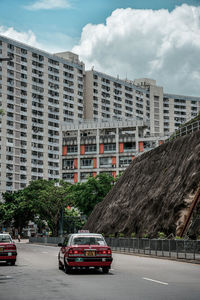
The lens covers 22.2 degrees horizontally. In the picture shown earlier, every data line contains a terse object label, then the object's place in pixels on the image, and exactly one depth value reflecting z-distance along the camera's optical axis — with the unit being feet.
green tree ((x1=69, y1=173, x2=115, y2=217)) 239.09
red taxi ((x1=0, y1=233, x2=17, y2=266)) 76.54
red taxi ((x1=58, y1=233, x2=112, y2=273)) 59.67
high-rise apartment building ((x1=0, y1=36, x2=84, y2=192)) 429.79
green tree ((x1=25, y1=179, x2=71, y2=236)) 254.27
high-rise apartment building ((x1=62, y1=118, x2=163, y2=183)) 379.55
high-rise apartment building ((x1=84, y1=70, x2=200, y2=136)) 489.67
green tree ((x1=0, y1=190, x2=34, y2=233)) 337.52
